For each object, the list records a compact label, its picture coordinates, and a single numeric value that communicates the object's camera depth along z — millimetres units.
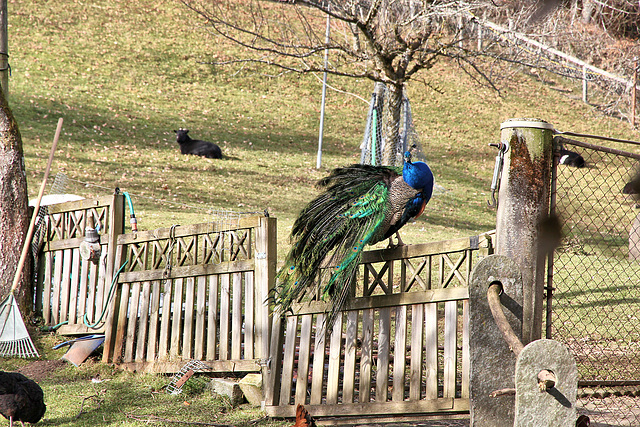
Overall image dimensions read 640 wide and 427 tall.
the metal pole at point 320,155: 32937
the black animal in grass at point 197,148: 31656
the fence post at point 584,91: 46725
